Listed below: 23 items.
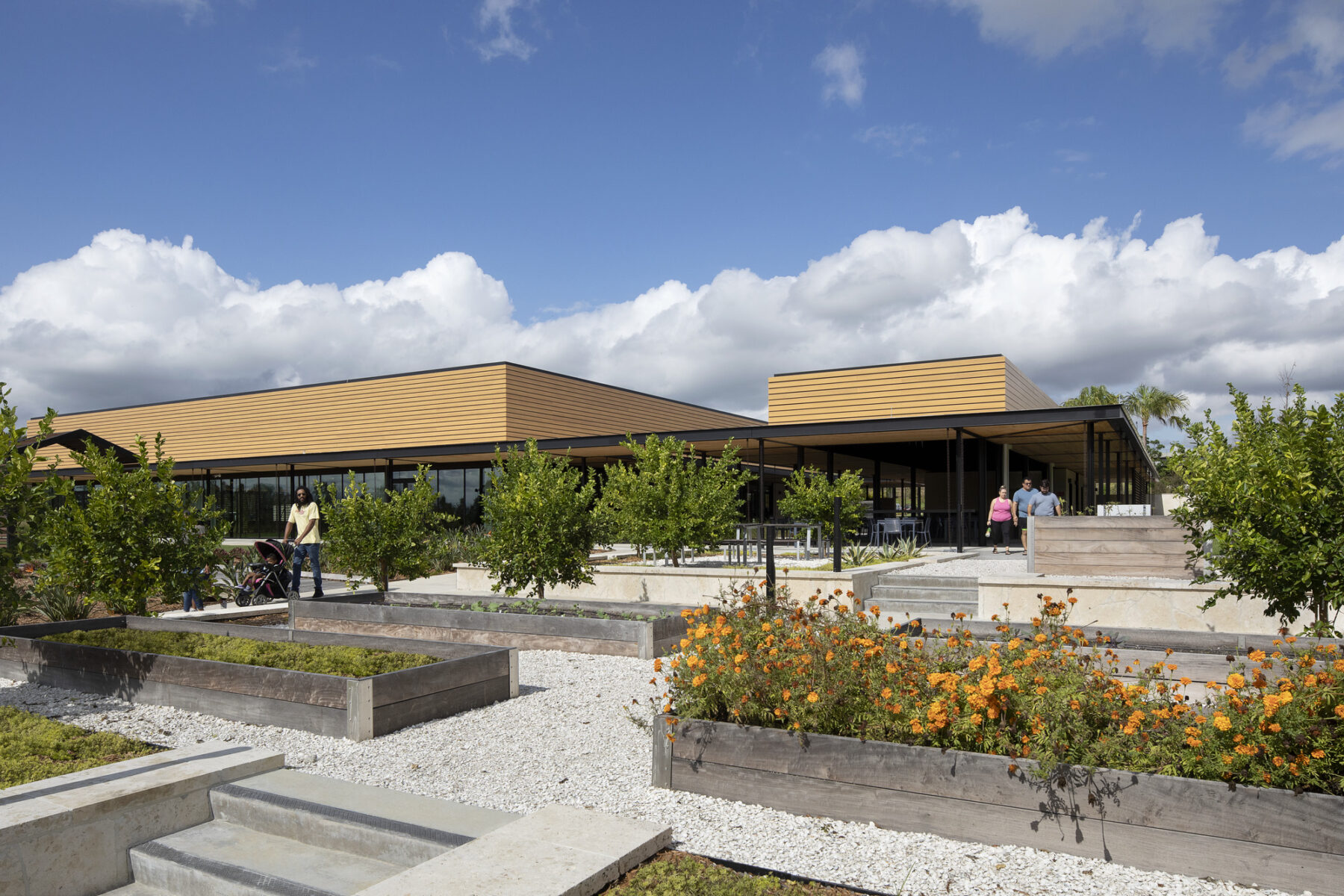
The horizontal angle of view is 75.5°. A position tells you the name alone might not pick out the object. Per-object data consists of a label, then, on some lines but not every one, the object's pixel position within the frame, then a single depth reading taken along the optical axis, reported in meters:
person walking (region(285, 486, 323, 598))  12.84
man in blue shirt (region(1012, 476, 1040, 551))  17.03
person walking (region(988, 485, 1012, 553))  18.22
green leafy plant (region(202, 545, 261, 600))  12.02
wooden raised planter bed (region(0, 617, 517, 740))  6.23
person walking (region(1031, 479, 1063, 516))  16.36
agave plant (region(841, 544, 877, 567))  14.40
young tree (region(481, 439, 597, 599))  10.95
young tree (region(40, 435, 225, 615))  9.13
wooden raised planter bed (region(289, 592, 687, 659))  8.98
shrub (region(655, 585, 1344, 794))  3.55
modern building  21.17
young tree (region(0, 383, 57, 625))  7.11
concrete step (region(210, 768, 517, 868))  3.76
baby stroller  13.09
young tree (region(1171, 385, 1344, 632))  6.23
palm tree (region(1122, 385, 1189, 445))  57.66
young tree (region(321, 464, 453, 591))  12.52
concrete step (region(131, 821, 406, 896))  3.68
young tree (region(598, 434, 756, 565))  14.58
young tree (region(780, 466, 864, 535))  18.50
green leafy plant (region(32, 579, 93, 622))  11.36
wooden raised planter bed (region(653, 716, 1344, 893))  3.47
